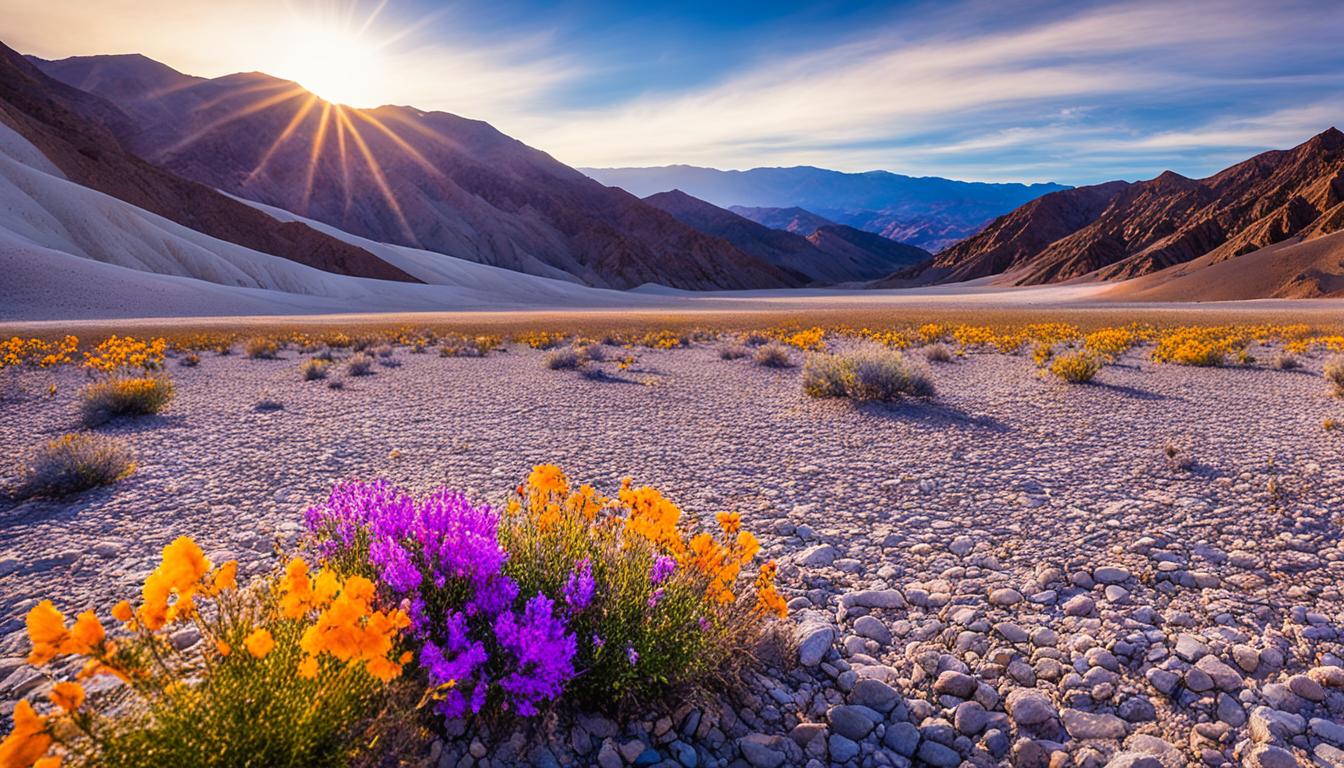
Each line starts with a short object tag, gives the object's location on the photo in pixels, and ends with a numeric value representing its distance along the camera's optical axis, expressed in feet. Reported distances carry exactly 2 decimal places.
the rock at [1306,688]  9.82
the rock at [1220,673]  10.09
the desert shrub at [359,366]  49.62
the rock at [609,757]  8.43
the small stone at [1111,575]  13.87
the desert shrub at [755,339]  77.69
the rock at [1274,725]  9.02
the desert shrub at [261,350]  64.49
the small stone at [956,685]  10.37
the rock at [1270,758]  8.49
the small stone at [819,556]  15.29
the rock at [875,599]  13.33
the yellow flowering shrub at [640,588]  8.89
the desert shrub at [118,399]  30.32
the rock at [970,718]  9.57
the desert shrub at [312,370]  47.06
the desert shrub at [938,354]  55.36
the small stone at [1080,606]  12.64
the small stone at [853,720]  9.48
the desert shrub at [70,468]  19.08
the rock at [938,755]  8.93
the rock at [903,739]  9.21
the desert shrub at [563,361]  53.42
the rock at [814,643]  11.19
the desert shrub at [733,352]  60.64
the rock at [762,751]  8.70
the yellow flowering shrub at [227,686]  5.63
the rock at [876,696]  10.05
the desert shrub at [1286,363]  46.24
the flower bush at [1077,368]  40.10
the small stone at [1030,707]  9.64
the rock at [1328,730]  8.98
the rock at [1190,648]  10.85
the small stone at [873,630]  12.07
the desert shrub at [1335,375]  34.83
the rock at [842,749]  8.98
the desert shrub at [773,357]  53.83
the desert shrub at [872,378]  34.83
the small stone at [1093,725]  9.32
